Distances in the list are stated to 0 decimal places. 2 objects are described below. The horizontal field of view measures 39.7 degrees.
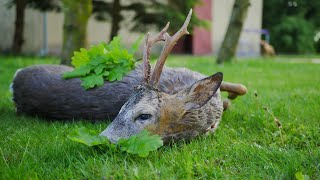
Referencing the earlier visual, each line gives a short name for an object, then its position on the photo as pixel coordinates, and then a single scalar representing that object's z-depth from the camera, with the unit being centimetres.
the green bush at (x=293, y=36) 2856
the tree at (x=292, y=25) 2861
